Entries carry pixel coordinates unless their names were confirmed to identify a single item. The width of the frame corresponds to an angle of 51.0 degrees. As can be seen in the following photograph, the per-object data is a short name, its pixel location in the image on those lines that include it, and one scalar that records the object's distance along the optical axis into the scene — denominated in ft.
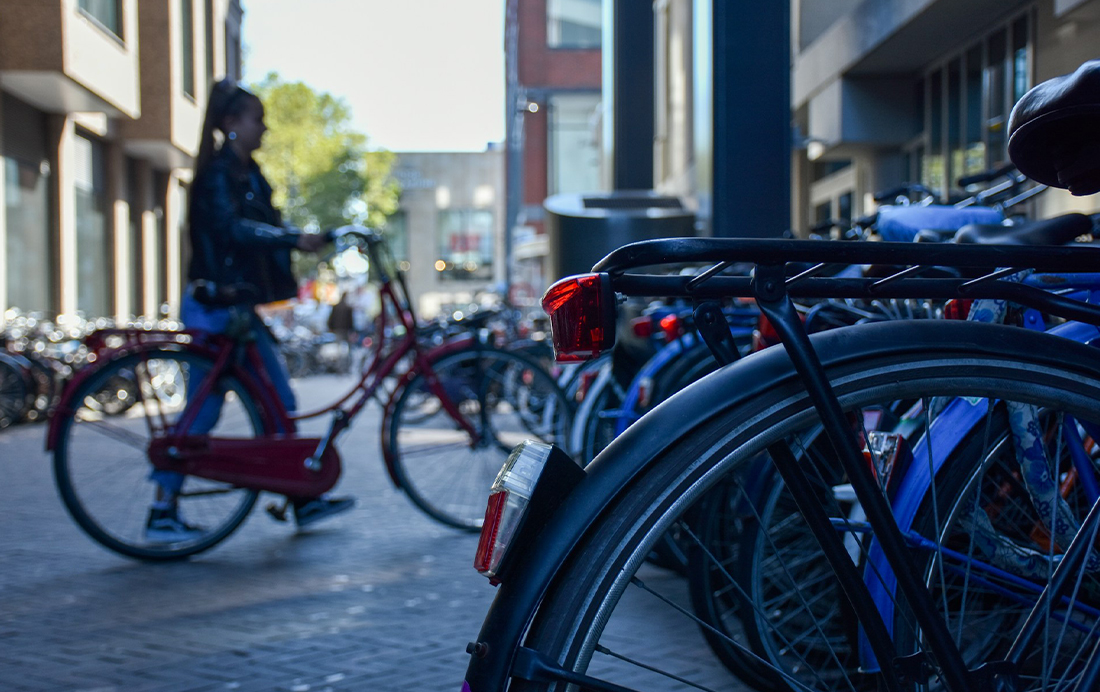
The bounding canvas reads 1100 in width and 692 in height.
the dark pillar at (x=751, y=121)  21.99
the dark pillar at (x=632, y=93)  35.40
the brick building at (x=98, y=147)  52.65
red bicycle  16.14
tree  127.44
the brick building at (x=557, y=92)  130.11
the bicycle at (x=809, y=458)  4.76
